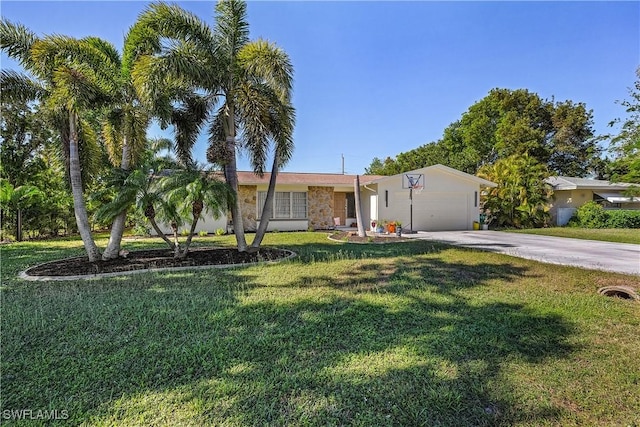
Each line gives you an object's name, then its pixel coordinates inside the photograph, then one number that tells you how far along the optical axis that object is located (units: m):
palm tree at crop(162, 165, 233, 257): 8.55
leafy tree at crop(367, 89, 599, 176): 30.83
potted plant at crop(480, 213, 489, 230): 20.62
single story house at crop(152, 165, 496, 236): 18.94
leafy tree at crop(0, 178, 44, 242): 14.25
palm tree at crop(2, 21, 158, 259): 8.12
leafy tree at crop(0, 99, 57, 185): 16.25
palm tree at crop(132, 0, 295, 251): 8.69
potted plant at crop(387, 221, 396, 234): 17.83
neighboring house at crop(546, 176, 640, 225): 23.00
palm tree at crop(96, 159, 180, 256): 8.70
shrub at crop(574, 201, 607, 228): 21.30
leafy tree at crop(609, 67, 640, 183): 10.55
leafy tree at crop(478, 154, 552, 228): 20.48
